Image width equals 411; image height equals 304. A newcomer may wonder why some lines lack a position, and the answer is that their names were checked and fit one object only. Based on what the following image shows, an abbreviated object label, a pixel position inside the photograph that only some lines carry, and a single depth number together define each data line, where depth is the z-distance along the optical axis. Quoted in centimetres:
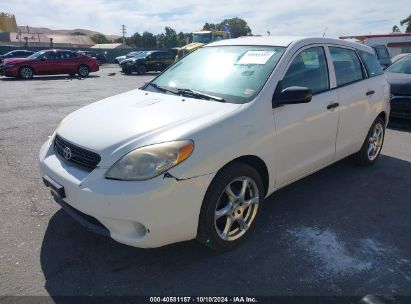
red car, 1900
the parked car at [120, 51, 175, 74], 2386
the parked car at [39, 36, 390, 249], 257
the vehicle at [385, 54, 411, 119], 754
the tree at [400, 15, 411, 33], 7780
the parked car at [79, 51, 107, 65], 3929
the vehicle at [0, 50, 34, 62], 2457
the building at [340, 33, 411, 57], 2455
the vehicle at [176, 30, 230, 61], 2794
